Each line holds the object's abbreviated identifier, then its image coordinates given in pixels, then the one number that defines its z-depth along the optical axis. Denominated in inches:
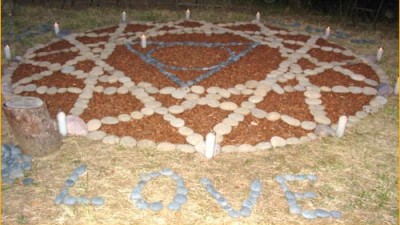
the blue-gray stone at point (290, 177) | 156.3
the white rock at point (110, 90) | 224.2
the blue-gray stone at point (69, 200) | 139.0
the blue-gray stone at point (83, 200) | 139.2
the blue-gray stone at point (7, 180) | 149.0
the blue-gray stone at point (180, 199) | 141.6
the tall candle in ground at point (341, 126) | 181.9
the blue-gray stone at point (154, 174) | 155.0
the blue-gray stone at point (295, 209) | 138.8
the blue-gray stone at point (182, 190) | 146.3
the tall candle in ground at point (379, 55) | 281.7
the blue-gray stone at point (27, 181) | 147.9
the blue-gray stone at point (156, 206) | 137.5
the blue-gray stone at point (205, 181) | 151.9
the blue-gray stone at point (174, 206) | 138.1
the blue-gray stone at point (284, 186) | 150.6
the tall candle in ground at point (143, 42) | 292.8
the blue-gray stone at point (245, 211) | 136.5
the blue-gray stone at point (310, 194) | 147.0
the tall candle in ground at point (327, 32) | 340.2
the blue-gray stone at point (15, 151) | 164.2
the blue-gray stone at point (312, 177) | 156.8
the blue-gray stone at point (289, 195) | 145.9
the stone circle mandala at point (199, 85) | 189.9
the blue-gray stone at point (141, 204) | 138.3
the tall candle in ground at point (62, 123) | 176.4
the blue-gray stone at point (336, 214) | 137.3
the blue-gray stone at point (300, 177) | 156.6
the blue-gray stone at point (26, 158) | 161.1
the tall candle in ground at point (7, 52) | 268.4
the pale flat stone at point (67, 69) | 252.2
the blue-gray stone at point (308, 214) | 137.0
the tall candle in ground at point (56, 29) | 326.3
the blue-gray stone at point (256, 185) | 149.3
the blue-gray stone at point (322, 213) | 137.6
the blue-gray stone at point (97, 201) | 138.8
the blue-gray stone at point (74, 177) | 151.5
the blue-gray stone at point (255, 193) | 145.9
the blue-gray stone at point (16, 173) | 152.2
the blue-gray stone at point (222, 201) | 141.1
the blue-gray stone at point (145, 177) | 152.8
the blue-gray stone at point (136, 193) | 143.0
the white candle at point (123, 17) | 372.0
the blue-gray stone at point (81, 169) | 155.2
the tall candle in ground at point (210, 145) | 162.9
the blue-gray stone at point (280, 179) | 154.7
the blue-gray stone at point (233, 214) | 135.7
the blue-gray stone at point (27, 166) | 156.5
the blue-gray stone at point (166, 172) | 156.4
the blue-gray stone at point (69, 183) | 148.1
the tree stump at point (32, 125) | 155.0
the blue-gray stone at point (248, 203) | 140.4
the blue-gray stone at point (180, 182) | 150.2
